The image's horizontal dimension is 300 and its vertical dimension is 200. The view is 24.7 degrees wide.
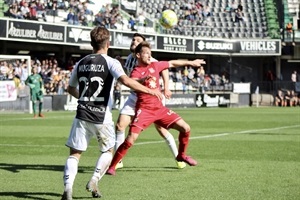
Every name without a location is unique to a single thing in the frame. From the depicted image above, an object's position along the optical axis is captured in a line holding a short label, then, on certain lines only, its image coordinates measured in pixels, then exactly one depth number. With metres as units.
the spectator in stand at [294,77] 51.10
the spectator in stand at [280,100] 48.78
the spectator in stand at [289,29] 51.81
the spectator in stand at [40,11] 37.97
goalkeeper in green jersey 29.28
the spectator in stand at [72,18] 40.05
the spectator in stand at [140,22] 45.78
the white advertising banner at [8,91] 32.84
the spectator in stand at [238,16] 53.03
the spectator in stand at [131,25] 45.00
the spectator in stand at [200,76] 46.94
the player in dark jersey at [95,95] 8.03
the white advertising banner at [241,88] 47.91
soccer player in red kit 10.55
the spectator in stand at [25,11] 36.56
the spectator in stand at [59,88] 37.06
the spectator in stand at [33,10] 37.00
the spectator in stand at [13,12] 35.94
